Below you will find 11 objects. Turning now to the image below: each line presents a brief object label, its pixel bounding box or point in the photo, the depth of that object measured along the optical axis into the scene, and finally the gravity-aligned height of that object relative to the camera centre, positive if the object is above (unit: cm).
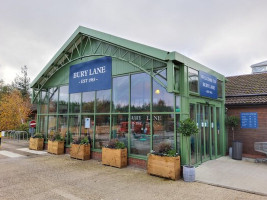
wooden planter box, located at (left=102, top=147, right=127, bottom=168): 762 -170
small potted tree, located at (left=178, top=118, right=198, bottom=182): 600 -53
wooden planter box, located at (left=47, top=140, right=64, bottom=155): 1048 -179
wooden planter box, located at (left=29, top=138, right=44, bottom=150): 1188 -180
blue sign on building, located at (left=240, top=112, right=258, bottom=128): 995 -16
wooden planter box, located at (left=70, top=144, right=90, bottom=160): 912 -175
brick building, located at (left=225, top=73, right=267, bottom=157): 980 +43
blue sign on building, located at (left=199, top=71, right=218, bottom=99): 822 +140
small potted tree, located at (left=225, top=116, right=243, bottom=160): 916 -145
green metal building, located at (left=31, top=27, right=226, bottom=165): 709 +83
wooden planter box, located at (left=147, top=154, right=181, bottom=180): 615 -168
